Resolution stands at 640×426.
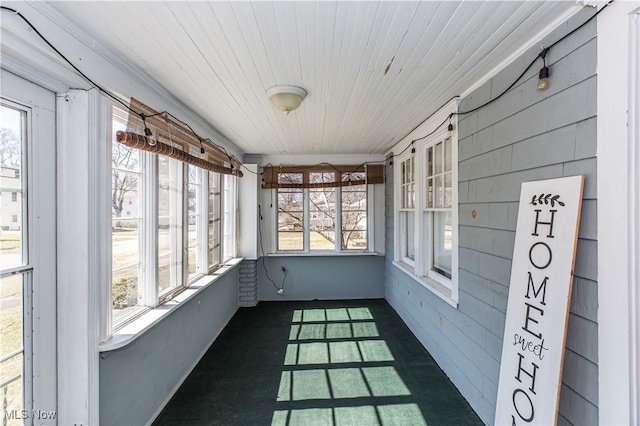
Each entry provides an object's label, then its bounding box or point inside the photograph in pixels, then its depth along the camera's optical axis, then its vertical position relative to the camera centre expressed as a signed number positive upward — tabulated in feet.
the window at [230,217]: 13.95 -0.28
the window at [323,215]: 16.10 -0.20
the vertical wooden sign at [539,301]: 4.39 -1.50
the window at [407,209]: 12.26 +0.11
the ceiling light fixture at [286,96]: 6.97 +2.86
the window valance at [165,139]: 5.98 +1.86
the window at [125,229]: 6.05 -0.41
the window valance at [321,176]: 15.74 +1.95
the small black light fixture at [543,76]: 4.90 +2.31
